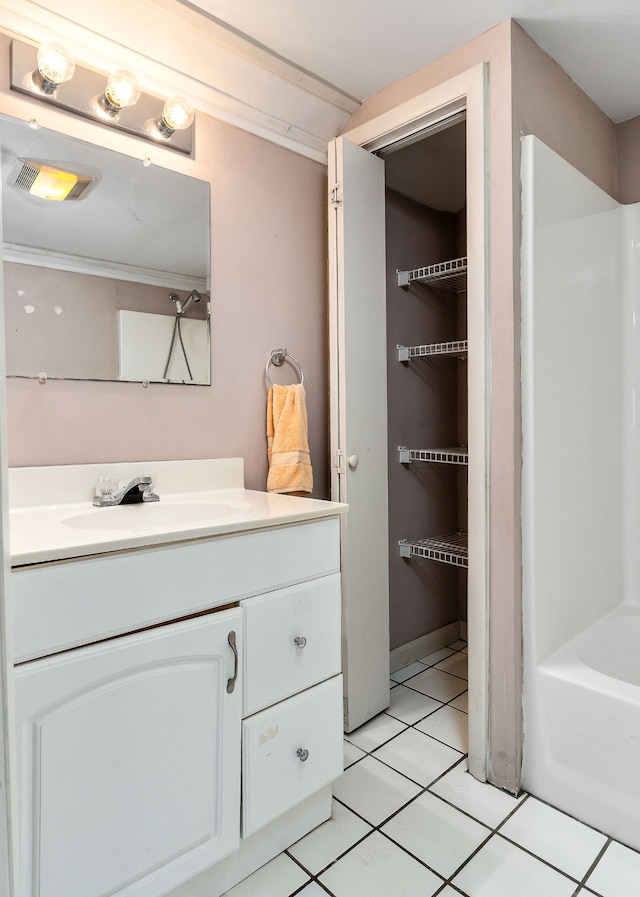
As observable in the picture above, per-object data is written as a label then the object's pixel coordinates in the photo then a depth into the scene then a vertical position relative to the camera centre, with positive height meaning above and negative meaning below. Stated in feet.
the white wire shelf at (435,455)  6.70 -0.18
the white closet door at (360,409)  6.16 +0.40
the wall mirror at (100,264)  4.47 +1.64
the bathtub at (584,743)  4.57 -2.69
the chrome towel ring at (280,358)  6.19 +0.99
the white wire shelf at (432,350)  6.70 +1.22
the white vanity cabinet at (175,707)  3.08 -1.76
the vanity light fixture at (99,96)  4.34 +3.03
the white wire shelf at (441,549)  6.89 -1.47
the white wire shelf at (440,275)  7.04 +2.29
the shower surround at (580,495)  4.80 -0.61
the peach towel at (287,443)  5.99 +0.01
